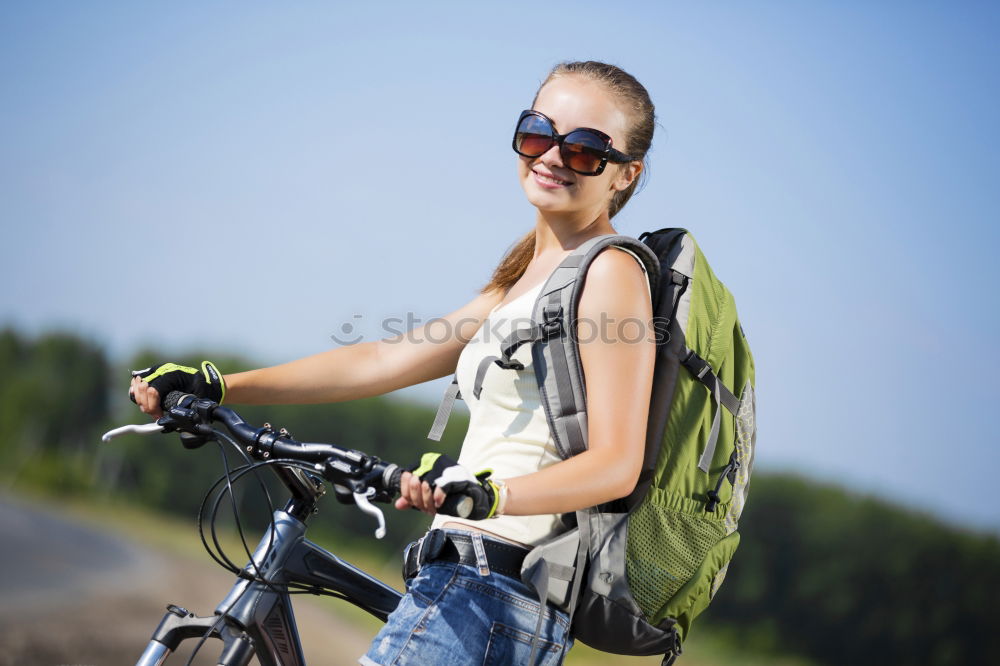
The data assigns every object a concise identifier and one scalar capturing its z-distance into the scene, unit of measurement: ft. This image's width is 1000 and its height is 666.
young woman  13.35
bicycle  14.96
